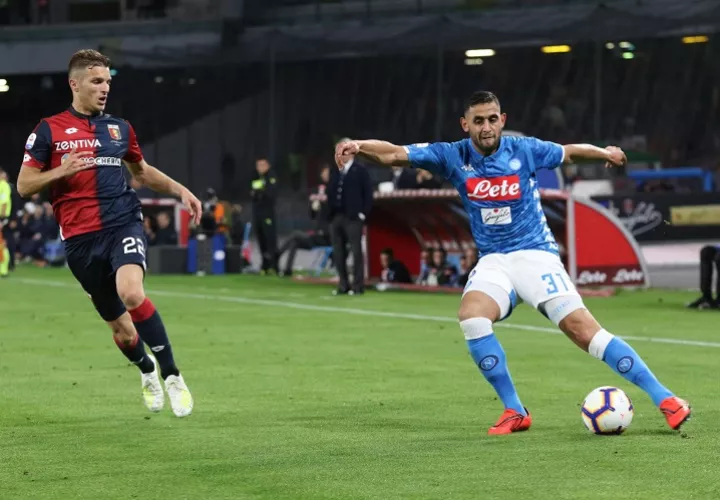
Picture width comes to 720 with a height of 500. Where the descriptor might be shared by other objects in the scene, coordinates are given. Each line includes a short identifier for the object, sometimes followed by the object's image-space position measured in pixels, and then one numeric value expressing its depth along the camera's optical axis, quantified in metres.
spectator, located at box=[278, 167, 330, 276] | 28.00
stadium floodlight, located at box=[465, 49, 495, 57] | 39.25
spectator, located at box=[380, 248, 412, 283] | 25.28
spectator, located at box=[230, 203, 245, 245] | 33.84
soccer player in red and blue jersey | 9.85
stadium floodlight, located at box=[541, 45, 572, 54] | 37.81
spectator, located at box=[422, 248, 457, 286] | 24.69
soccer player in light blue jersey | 9.00
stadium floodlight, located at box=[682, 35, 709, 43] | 36.97
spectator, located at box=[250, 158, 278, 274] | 30.13
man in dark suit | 22.98
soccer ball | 8.71
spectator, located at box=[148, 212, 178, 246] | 32.16
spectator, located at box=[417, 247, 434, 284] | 25.13
